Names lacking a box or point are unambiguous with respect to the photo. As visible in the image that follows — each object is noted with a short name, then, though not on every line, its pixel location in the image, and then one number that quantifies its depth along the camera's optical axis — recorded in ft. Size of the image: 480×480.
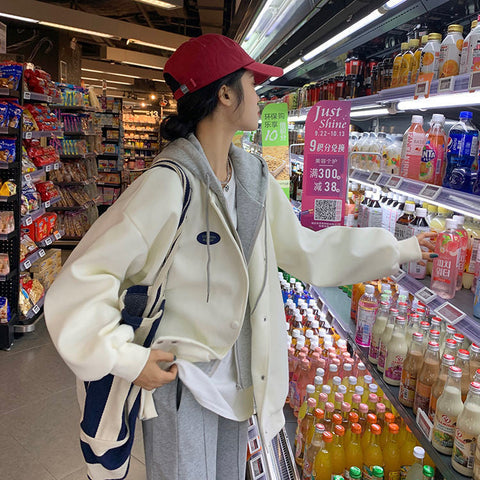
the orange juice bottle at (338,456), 6.47
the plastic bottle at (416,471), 5.66
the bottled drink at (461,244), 5.53
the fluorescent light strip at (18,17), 25.68
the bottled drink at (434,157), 5.95
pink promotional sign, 7.02
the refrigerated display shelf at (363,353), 4.50
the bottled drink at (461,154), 5.27
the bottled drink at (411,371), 5.41
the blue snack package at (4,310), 13.08
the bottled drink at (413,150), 6.30
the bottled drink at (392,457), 6.19
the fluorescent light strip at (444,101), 4.73
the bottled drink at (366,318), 6.70
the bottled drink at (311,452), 6.51
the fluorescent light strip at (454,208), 4.26
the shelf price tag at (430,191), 5.04
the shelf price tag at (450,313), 4.60
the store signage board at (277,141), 9.62
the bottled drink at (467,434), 4.27
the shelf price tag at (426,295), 5.08
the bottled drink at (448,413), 4.58
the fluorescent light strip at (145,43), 31.45
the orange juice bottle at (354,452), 6.37
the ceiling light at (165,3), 22.40
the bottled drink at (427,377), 5.14
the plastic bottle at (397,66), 6.45
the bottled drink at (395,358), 5.81
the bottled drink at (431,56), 5.49
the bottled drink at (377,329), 6.34
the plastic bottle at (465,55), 4.88
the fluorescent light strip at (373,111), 8.34
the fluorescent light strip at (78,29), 27.45
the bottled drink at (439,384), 4.97
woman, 4.15
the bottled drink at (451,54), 5.20
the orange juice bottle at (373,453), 6.16
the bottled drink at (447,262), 5.43
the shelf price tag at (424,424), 4.81
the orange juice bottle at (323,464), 6.48
